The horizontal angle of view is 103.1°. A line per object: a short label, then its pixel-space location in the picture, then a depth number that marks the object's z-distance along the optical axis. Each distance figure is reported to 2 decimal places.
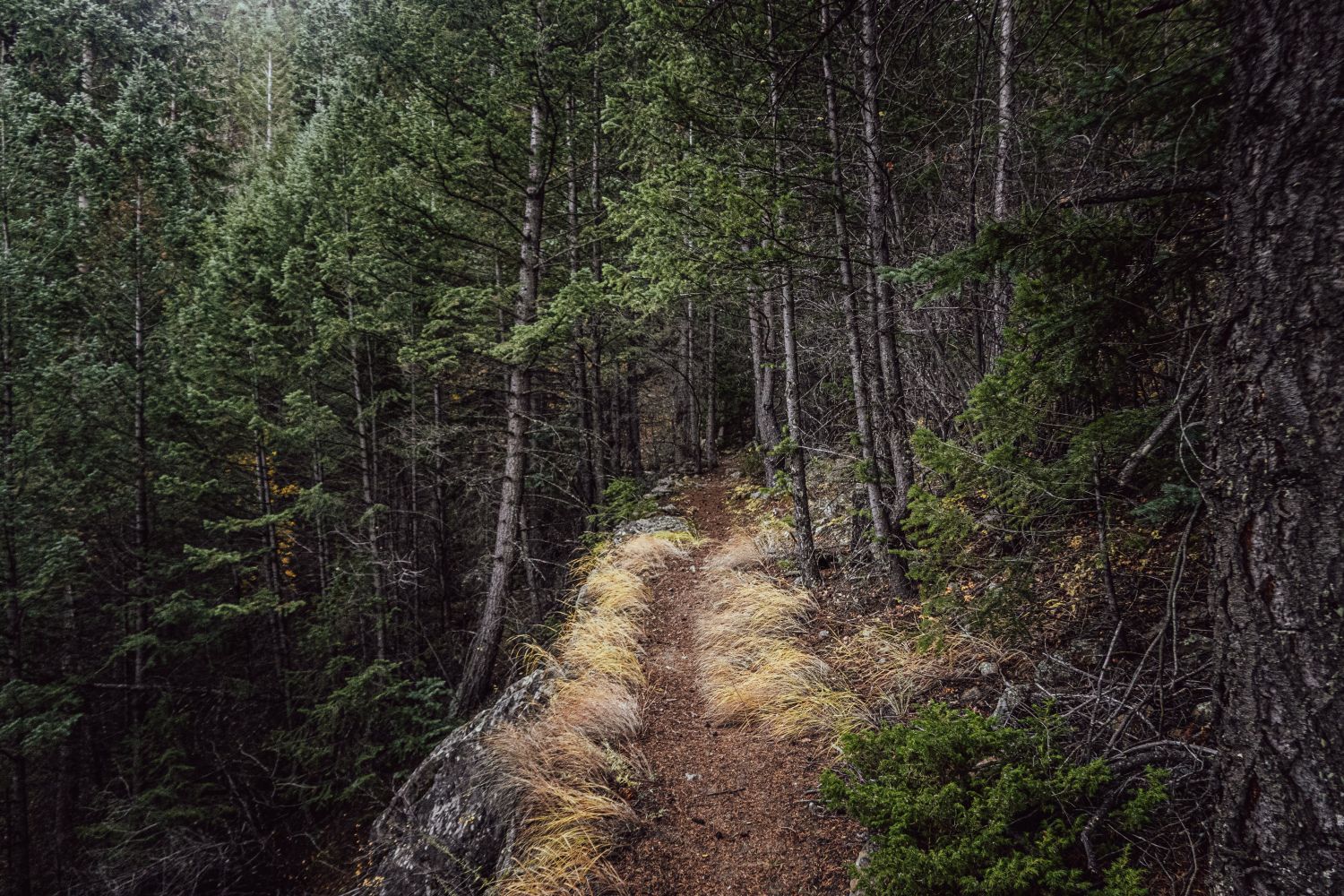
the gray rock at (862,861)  2.46
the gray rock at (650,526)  10.38
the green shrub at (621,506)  11.32
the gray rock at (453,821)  4.09
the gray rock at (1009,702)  2.87
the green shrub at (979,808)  1.95
